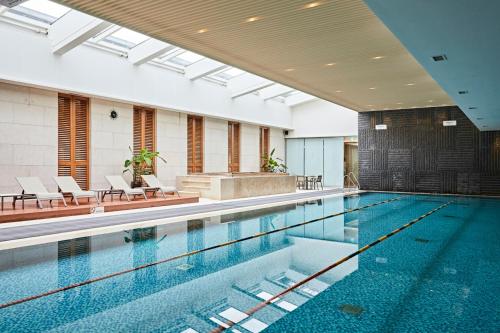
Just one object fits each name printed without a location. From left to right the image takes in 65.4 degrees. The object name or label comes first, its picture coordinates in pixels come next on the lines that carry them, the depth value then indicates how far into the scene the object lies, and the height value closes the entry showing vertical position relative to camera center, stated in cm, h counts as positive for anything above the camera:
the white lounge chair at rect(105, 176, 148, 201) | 1042 -60
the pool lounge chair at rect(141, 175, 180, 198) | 1137 -55
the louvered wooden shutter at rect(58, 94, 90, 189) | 1086 +79
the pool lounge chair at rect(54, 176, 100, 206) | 915 -53
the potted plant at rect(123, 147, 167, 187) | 1213 +3
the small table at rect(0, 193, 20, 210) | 798 -61
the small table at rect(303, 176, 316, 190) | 1754 -84
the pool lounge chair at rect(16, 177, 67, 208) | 833 -53
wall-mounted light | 1202 +158
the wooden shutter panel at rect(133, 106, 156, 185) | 1300 +121
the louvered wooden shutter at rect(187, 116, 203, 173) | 1505 +80
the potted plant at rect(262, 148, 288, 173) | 1892 -4
